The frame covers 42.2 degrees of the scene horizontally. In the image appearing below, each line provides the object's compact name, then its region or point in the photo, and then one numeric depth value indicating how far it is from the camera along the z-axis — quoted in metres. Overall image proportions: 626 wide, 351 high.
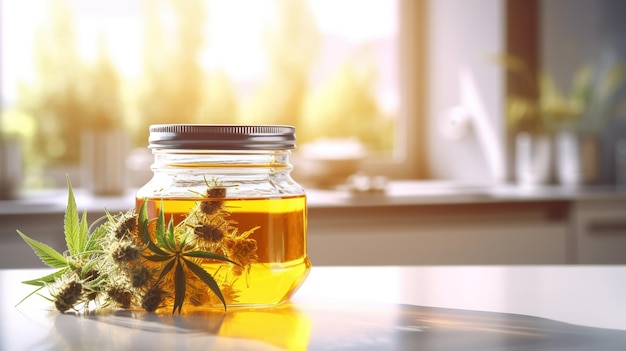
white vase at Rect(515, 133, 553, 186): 2.96
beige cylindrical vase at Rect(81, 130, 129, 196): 2.55
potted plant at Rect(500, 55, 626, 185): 2.95
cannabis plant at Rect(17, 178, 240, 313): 0.73
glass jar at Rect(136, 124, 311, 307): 0.74
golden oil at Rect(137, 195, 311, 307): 0.75
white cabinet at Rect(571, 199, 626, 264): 2.53
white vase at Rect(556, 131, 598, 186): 2.93
